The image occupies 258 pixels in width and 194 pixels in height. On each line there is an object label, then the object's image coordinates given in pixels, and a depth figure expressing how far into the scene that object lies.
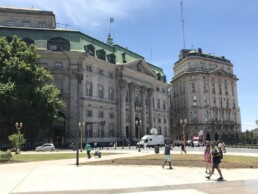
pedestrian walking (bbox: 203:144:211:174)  12.89
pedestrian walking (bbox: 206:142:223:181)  11.22
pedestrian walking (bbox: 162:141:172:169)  15.45
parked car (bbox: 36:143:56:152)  35.61
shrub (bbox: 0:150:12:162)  20.73
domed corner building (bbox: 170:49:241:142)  71.42
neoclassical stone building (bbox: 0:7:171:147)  44.41
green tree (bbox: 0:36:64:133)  34.51
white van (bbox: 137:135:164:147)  44.64
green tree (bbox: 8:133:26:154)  29.03
